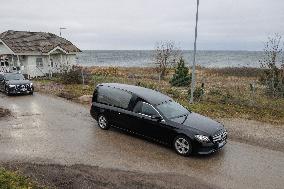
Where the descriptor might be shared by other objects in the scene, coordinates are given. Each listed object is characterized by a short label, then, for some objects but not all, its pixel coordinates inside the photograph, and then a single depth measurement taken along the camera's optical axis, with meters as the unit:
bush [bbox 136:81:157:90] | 14.31
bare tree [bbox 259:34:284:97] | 13.84
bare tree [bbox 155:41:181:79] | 24.92
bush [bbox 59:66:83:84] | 17.10
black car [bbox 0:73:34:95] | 13.82
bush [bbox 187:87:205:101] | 12.39
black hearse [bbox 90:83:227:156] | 6.70
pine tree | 17.25
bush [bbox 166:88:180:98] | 13.17
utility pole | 10.98
